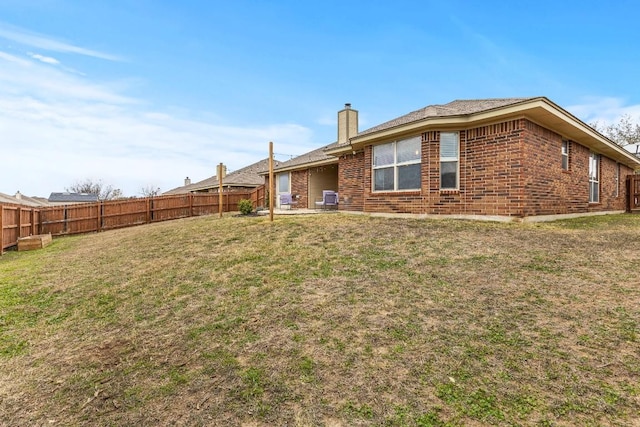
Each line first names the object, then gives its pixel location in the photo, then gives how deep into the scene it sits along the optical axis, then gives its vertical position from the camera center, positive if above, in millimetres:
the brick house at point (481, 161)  8875 +1547
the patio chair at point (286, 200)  18297 +573
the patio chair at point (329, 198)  16109 +569
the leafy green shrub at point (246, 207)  14398 +140
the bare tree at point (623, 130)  29958 +7574
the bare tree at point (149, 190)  62375 +4013
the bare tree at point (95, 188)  57856 +4110
